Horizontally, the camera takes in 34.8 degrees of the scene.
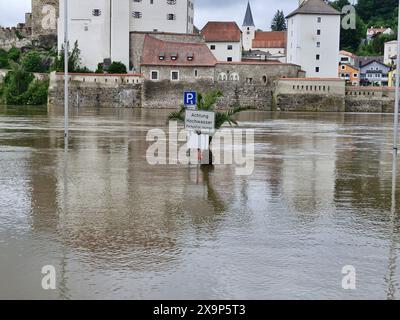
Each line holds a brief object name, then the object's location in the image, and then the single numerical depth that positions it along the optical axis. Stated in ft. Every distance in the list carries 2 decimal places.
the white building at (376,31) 461.37
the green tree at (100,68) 248.52
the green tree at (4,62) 273.40
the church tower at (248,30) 469.98
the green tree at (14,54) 275.92
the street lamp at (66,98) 85.03
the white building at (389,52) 431.18
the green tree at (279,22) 558.15
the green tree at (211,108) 63.87
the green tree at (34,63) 257.55
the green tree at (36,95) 243.95
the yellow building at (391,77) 360.73
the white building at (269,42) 440.86
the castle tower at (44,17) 288.92
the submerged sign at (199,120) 58.13
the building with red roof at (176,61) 240.32
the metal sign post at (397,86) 70.13
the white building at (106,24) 246.68
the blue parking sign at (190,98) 60.59
